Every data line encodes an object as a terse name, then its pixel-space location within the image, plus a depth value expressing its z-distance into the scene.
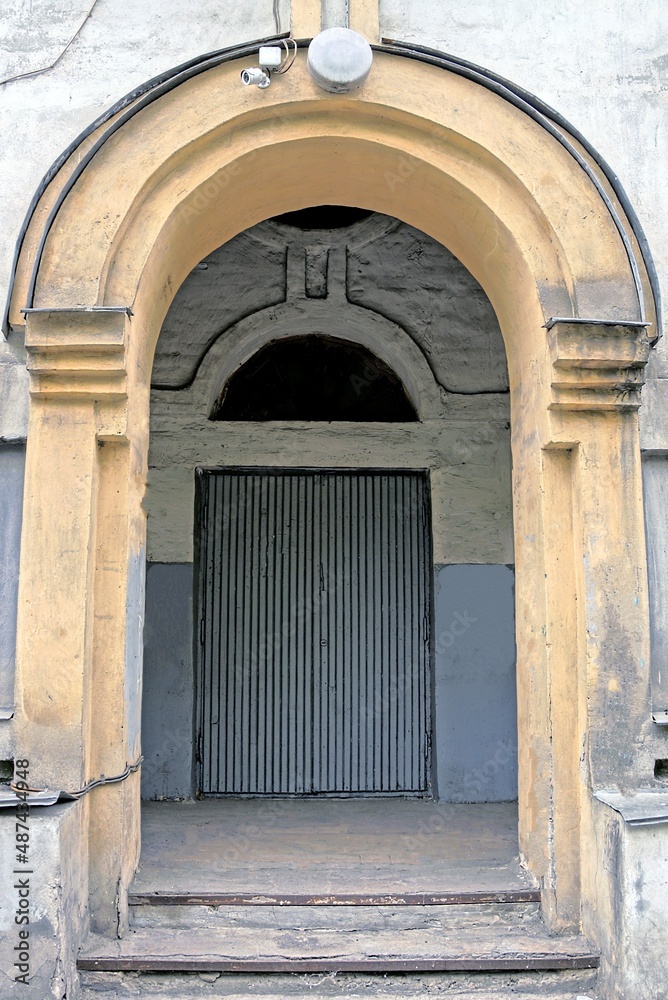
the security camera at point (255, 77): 4.28
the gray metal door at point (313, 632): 6.92
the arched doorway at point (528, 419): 4.11
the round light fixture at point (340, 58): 4.25
